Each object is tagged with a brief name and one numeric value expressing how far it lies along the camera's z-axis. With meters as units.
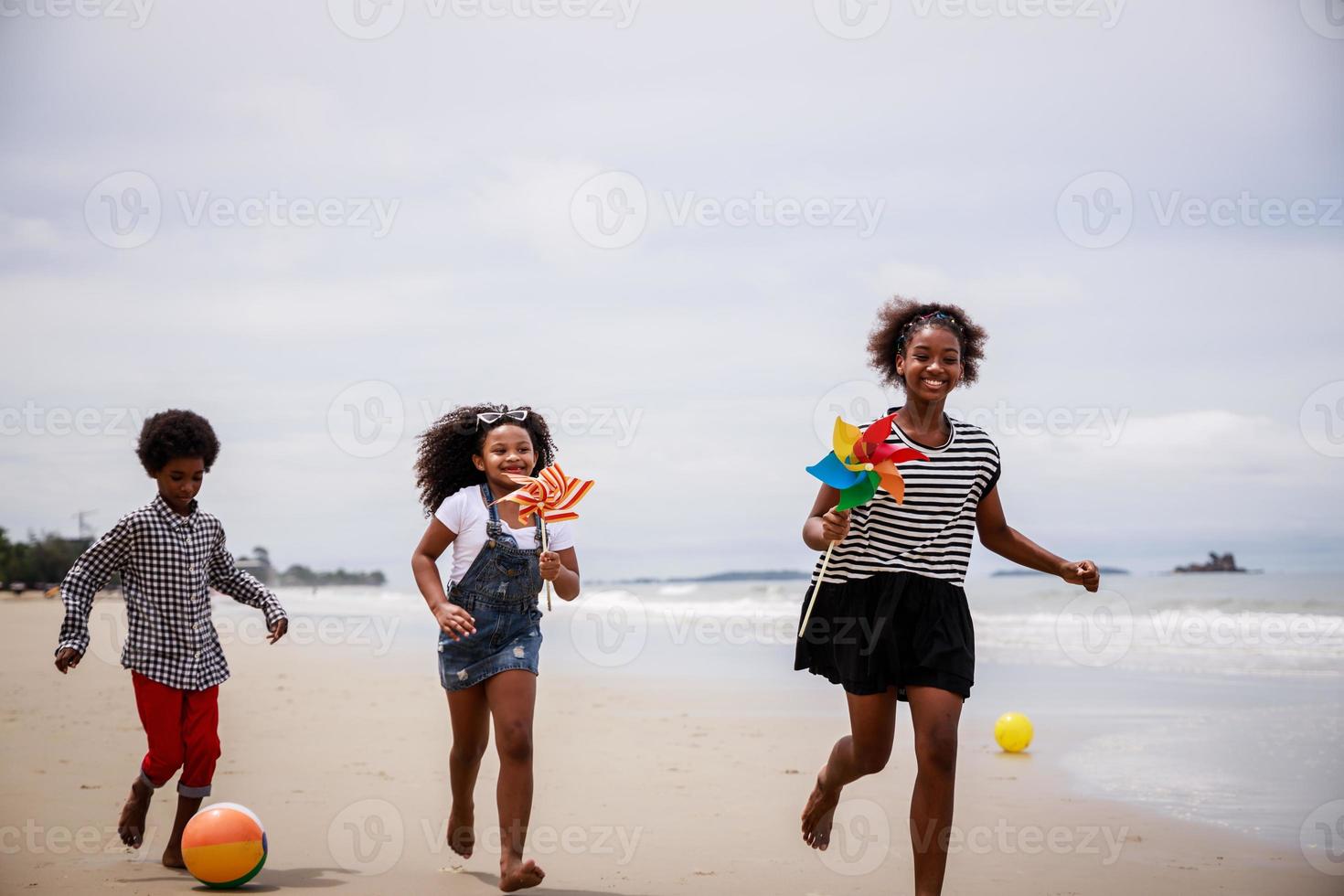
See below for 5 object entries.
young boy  5.52
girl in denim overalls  5.17
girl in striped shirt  4.80
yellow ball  9.00
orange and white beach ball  5.12
